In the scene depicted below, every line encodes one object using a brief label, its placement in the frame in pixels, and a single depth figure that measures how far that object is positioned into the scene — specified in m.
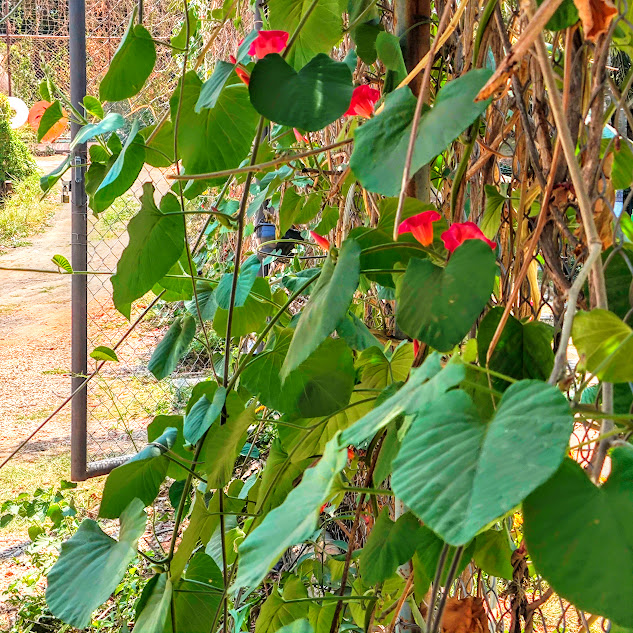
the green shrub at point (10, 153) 6.43
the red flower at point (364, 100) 0.63
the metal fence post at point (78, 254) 2.14
